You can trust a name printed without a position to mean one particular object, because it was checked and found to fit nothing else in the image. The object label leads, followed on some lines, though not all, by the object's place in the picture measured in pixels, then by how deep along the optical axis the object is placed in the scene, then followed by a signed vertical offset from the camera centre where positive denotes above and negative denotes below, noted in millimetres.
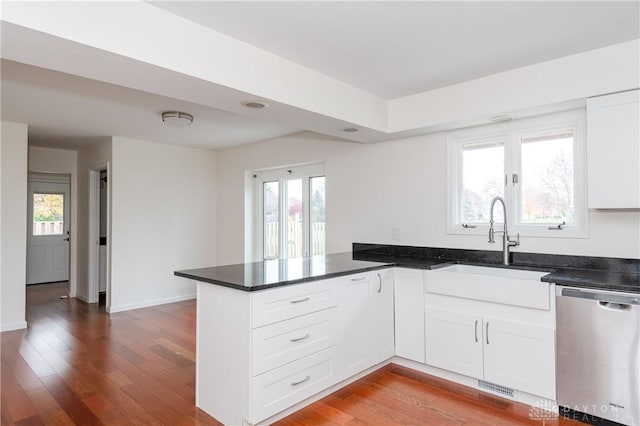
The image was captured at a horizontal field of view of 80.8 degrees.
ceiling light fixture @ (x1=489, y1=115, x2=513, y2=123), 2951 +795
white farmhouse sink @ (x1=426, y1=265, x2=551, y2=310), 2416 -476
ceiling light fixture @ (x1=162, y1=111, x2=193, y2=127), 3774 +1019
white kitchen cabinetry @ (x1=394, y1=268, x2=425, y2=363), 2984 -776
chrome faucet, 3027 -193
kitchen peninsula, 2172 -706
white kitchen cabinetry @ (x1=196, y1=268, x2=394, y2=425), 2133 -802
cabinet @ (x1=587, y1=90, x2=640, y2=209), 2342 +427
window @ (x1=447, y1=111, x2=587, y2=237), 2811 +344
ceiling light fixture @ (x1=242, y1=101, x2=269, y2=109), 2578 +792
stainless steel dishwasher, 2094 -798
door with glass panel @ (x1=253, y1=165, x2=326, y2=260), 4691 +72
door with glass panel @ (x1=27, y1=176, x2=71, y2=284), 6934 -219
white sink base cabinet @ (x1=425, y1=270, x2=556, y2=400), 2395 -786
